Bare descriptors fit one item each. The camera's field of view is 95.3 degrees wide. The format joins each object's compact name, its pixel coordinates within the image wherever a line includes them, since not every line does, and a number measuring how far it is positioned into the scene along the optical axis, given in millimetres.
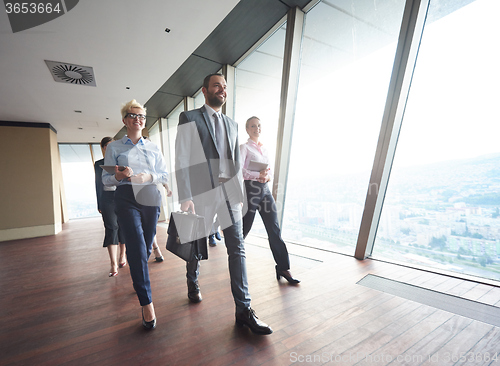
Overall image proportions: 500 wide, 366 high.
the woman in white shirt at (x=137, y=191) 1658
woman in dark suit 2793
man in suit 1575
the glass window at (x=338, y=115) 2670
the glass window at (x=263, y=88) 3750
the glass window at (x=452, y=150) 2033
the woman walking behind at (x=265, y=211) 2248
